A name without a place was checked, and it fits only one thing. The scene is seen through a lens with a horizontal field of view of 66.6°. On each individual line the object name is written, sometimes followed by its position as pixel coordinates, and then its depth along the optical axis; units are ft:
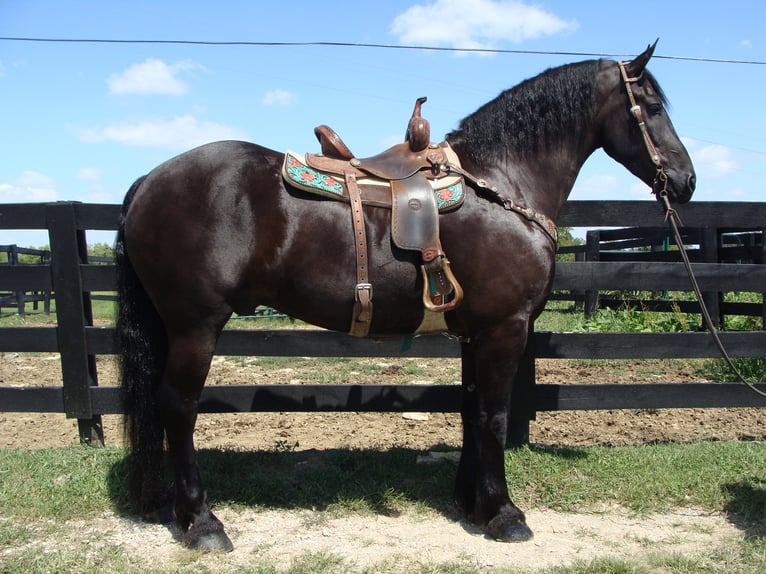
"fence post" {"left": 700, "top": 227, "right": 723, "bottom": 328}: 24.32
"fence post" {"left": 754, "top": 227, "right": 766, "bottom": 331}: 19.38
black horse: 9.43
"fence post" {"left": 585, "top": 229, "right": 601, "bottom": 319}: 34.75
